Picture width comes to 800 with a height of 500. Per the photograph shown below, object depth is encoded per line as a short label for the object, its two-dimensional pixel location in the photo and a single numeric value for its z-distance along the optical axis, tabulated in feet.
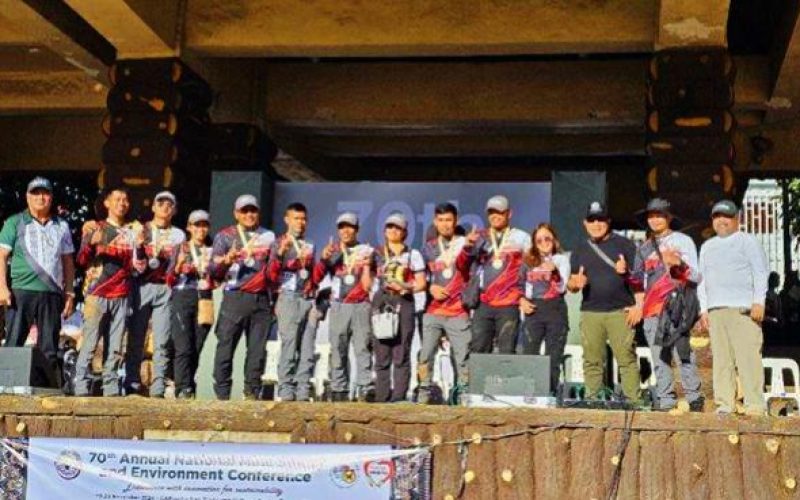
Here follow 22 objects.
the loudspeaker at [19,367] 19.97
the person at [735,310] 21.97
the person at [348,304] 26.48
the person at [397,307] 25.71
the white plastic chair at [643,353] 33.78
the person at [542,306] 25.68
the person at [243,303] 25.40
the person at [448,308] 25.50
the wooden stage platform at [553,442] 16.05
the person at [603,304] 24.85
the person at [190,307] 26.11
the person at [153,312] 26.00
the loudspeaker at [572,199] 38.81
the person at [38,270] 24.02
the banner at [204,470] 16.58
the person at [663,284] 23.99
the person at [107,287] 24.95
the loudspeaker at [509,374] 19.17
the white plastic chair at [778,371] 32.82
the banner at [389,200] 43.16
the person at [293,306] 26.11
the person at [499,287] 25.17
